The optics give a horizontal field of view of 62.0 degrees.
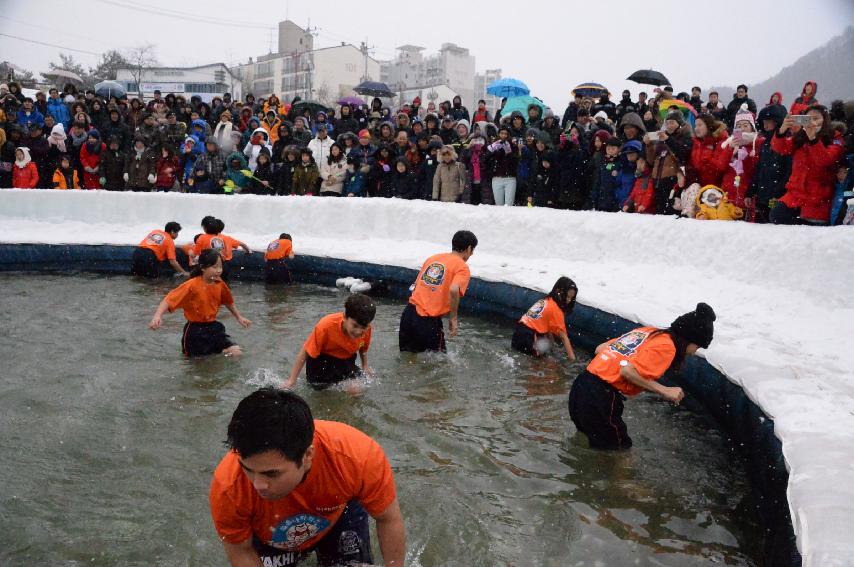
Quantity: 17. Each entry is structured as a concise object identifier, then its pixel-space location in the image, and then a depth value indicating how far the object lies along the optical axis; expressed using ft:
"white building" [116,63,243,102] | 193.88
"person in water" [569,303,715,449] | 13.53
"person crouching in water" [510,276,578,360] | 20.38
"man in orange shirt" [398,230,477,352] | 20.68
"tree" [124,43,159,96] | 185.86
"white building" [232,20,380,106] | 216.54
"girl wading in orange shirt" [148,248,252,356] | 19.58
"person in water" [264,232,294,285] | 33.19
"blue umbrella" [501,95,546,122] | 45.85
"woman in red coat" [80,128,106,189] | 46.26
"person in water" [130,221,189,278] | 33.63
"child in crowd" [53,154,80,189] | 46.32
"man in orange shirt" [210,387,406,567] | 6.63
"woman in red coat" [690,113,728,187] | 26.53
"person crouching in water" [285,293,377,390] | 15.14
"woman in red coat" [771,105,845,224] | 22.76
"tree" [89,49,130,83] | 189.57
